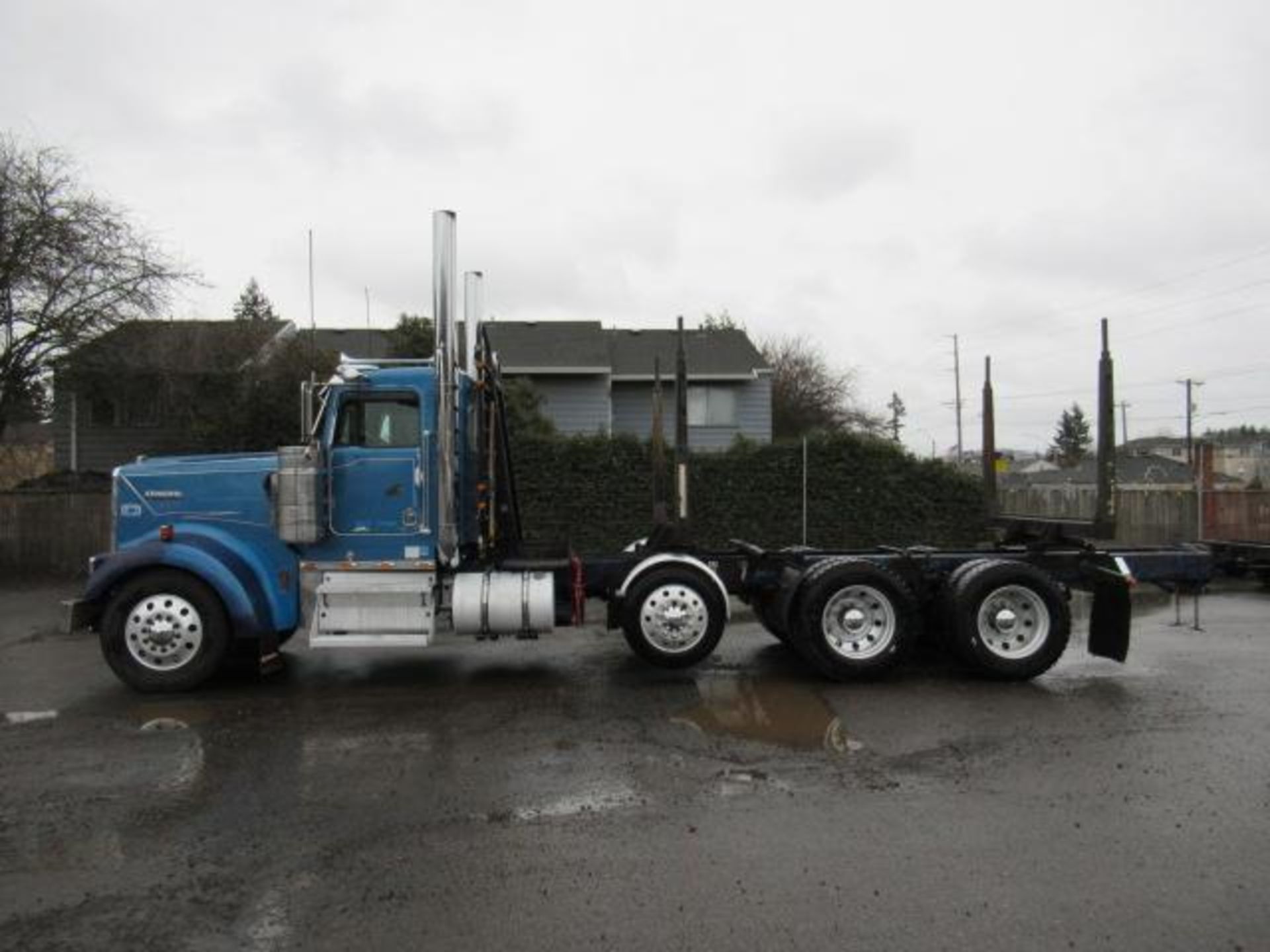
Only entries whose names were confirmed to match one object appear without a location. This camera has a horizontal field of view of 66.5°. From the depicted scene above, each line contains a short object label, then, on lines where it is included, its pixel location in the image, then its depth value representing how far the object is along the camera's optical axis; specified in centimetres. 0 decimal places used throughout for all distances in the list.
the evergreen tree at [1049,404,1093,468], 10400
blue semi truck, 784
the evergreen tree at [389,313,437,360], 2131
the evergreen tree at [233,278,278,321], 2439
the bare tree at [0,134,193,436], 1534
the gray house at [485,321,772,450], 2569
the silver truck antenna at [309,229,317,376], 1858
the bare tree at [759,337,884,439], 4253
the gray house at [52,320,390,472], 1692
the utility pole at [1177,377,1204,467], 6388
